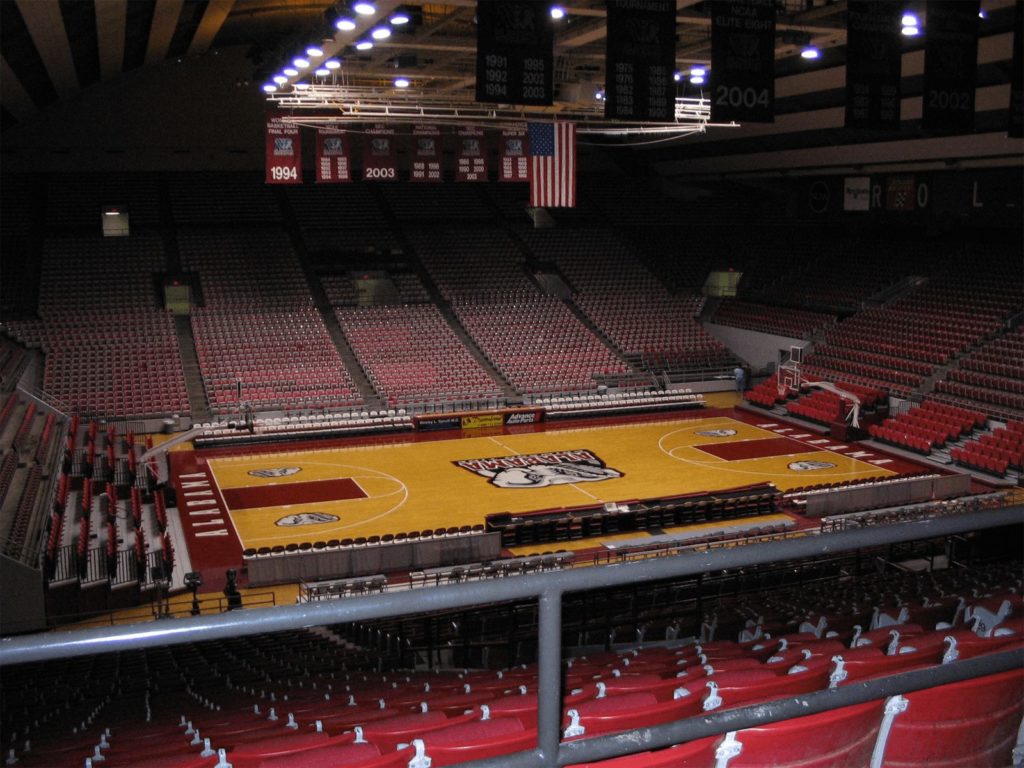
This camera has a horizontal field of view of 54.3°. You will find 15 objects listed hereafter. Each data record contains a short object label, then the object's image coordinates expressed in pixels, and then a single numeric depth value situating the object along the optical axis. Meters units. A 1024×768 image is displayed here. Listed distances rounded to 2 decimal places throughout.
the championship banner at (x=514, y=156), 25.19
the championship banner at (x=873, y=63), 14.39
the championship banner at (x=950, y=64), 14.37
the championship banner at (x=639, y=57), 13.76
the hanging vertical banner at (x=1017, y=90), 14.37
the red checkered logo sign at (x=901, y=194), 38.03
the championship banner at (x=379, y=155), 26.14
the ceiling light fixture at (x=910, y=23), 15.91
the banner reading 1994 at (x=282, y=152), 24.73
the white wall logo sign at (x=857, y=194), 40.22
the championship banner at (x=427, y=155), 26.52
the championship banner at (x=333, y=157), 24.73
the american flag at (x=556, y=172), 25.05
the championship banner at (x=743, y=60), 13.94
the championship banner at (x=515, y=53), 13.64
